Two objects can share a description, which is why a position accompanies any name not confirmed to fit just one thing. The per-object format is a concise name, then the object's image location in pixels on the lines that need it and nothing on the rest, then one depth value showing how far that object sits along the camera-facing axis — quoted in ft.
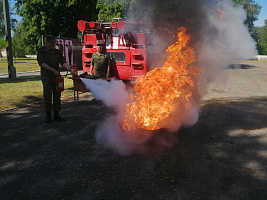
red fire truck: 25.26
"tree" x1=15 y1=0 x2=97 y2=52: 71.86
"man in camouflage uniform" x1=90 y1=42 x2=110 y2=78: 24.88
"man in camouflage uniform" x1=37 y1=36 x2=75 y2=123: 18.33
